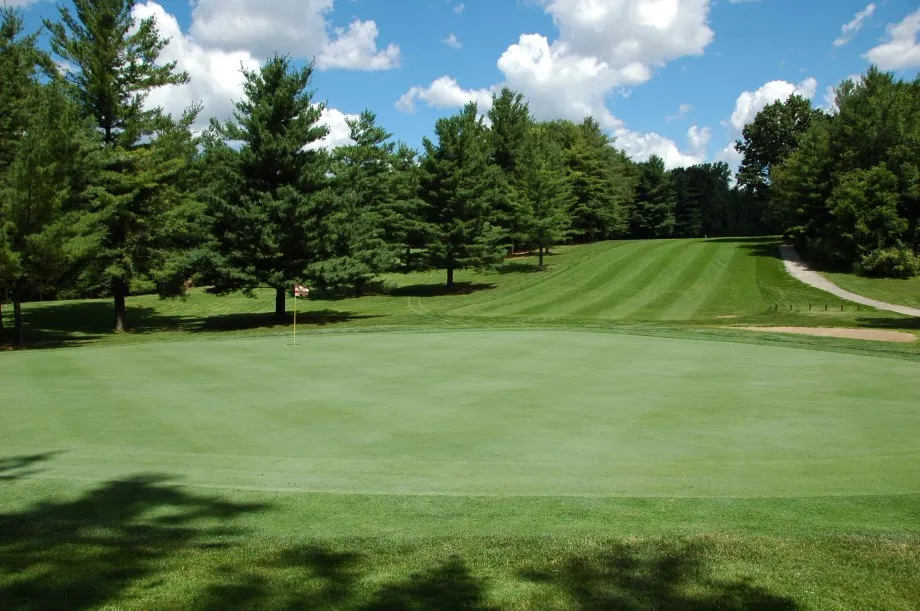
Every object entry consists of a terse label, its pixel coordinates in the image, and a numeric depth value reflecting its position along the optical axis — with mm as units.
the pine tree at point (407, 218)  43812
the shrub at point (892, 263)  42188
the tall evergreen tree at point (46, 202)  23188
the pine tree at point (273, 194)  29297
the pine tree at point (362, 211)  30750
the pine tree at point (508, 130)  62406
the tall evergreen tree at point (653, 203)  91188
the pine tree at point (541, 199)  52000
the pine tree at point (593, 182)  72500
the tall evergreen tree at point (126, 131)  29500
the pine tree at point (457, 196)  43188
